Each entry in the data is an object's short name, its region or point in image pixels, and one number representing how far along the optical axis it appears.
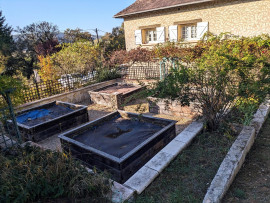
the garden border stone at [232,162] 2.69
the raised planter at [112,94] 7.95
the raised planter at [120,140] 3.56
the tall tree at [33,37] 24.24
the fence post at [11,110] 3.96
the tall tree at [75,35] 21.84
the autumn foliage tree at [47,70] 11.45
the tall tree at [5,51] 17.03
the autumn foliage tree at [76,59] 11.32
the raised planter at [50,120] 5.48
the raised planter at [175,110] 6.36
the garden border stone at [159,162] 2.88
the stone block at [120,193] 2.52
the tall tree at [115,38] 19.36
